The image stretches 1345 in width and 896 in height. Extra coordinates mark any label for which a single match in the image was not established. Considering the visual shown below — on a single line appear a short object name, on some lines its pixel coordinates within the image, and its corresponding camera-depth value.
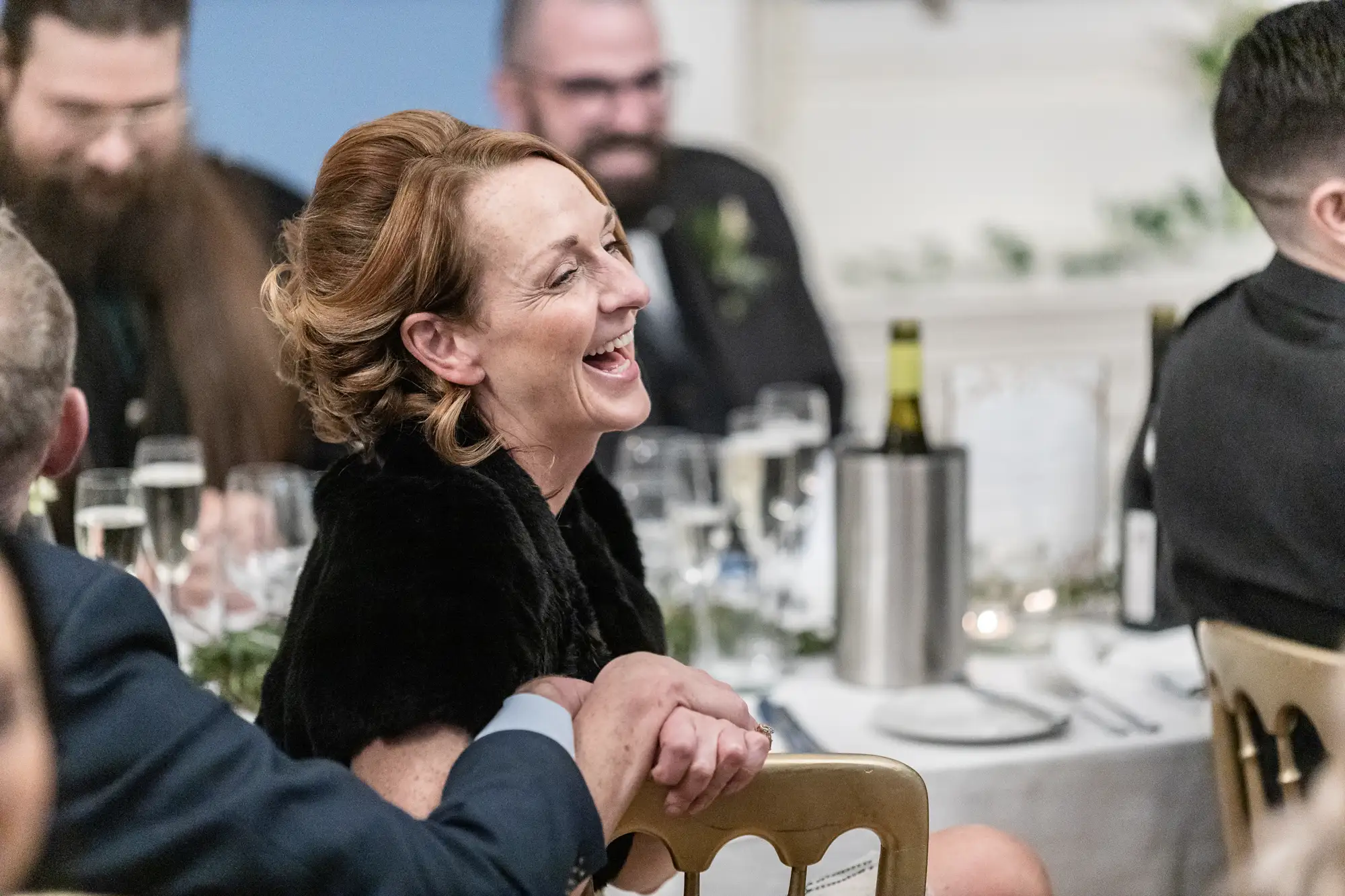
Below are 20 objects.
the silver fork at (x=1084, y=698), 3.65
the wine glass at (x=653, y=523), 3.79
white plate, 3.60
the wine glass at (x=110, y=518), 3.63
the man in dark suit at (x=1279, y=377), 3.58
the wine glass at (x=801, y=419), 4.18
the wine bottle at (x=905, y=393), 3.79
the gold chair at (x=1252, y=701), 3.40
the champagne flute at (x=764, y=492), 3.92
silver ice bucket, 3.76
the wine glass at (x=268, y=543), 3.79
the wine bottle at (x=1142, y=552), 3.90
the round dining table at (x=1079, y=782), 3.56
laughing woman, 3.15
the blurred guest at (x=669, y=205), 6.28
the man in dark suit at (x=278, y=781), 2.85
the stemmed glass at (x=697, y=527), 3.75
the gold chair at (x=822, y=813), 3.20
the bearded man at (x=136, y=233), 4.62
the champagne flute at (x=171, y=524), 3.73
